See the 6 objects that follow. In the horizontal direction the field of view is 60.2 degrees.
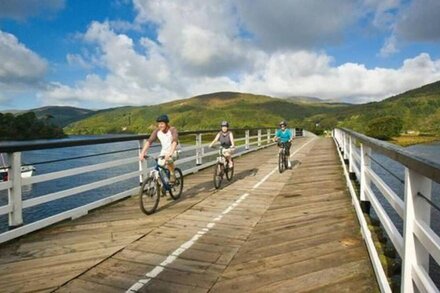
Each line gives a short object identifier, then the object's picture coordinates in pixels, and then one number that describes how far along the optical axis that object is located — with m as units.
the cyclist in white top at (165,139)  7.60
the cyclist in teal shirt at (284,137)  13.30
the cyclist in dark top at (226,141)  10.65
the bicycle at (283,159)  12.65
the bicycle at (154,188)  6.84
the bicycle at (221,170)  9.56
